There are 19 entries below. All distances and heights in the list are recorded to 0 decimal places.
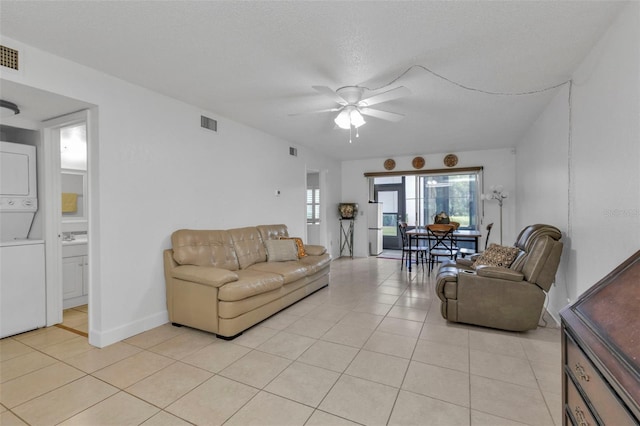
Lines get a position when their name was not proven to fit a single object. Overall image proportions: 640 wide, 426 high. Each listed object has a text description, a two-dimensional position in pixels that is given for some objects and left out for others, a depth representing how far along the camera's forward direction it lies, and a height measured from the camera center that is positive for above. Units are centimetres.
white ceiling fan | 274 +105
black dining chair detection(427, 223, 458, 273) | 518 -53
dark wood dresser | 88 -50
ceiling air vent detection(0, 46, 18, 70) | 209 +111
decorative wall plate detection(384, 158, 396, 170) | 704 +109
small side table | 758 -67
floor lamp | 584 +30
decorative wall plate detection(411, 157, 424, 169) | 671 +107
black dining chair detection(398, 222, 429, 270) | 573 -76
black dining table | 554 -49
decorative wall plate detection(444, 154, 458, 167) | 643 +108
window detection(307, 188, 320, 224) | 740 +11
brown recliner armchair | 281 -81
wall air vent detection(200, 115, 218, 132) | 369 +112
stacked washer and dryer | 286 -39
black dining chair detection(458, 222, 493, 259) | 523 -77
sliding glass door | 656 +29
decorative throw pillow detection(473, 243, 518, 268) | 338 -57
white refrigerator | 775 -52
